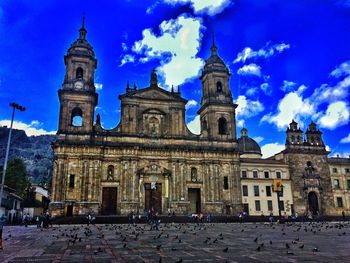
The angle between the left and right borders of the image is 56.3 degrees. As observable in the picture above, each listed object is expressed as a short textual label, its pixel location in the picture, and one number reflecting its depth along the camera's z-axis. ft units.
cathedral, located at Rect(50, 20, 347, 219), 132.16
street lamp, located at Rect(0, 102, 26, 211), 77.95
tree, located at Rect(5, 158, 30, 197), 198.29
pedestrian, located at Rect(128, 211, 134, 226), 113.09
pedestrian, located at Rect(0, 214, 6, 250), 40.15
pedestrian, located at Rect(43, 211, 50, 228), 91.86
